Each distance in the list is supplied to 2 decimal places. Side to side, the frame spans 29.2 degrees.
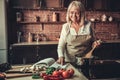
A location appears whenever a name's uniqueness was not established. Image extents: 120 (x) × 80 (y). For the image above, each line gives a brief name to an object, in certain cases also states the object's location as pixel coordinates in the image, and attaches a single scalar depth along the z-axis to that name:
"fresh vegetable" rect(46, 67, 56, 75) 2.26
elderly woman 3.13
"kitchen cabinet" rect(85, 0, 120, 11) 6.69
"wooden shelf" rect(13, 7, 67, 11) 6.30
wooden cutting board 2.30
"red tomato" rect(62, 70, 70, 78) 2.21
